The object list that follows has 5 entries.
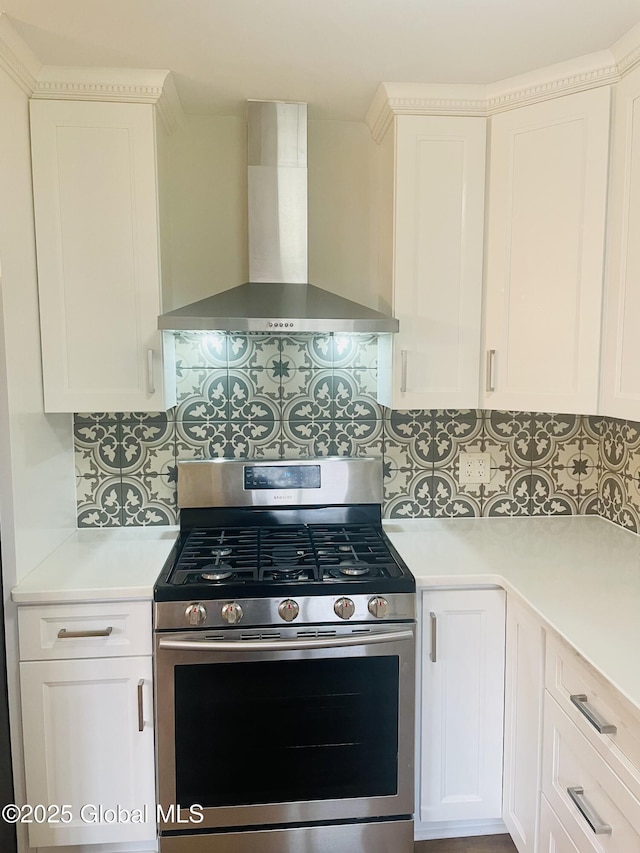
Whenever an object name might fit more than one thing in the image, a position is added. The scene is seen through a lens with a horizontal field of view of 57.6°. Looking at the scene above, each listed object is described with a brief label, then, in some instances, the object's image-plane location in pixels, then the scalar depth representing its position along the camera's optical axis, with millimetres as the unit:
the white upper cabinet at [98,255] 1827
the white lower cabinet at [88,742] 1680
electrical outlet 2344
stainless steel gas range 1675
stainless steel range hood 1972
